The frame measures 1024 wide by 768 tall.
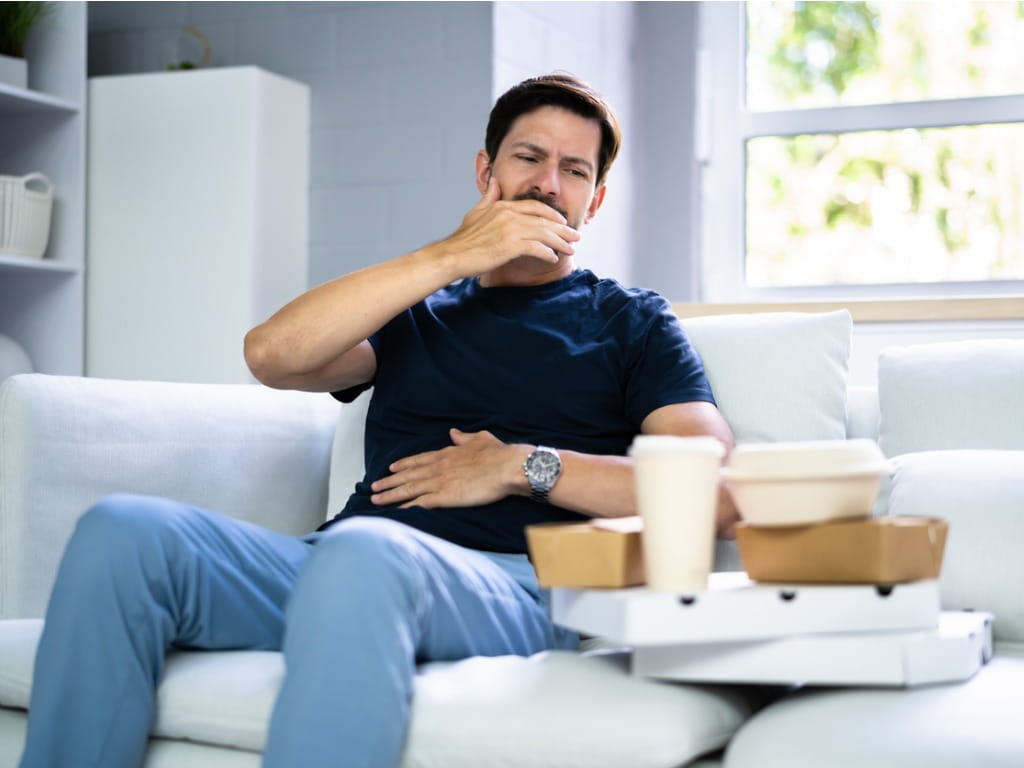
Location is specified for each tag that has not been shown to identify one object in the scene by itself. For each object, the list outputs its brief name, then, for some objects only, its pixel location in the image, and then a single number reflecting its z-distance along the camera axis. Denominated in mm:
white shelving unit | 3199
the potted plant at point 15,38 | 3061
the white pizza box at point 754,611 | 1173
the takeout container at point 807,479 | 1174
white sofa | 1197
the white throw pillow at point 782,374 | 1932
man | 1229
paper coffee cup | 1171
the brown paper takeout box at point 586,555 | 1237
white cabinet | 3066
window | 3201
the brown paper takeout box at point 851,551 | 1188
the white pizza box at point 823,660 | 1216
